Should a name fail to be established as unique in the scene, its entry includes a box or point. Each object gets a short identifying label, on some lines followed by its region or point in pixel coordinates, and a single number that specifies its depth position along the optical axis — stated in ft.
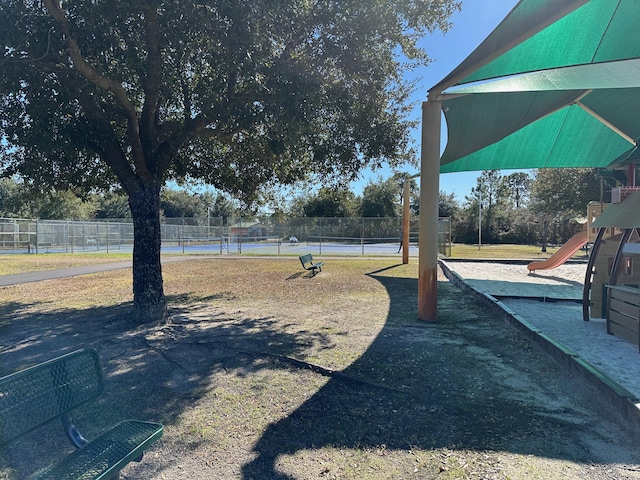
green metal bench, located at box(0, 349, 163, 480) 7.52
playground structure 18.29
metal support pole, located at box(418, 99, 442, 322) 24.09
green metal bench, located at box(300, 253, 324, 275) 48.45
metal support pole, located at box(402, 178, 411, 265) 63.82
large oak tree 18.31
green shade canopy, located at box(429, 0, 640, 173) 19.55
